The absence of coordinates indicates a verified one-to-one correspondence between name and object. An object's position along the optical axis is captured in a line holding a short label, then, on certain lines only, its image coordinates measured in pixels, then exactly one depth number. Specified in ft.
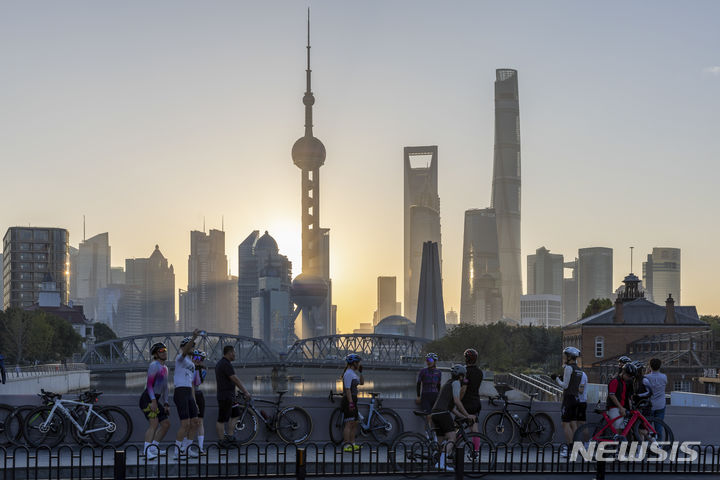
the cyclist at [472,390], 59.62
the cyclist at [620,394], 62.44
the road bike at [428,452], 57.00
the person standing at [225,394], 63.00
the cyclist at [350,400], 63.93
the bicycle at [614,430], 62.39
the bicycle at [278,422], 66.54
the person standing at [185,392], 59.88
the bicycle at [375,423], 67.77
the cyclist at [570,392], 62.49
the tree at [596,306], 429.79
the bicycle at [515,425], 68.80
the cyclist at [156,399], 59.21
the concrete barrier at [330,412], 68.18
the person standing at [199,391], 61.00
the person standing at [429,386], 66.95
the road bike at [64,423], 63.77
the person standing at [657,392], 64.44
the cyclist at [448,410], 57.47
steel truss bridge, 420.36
